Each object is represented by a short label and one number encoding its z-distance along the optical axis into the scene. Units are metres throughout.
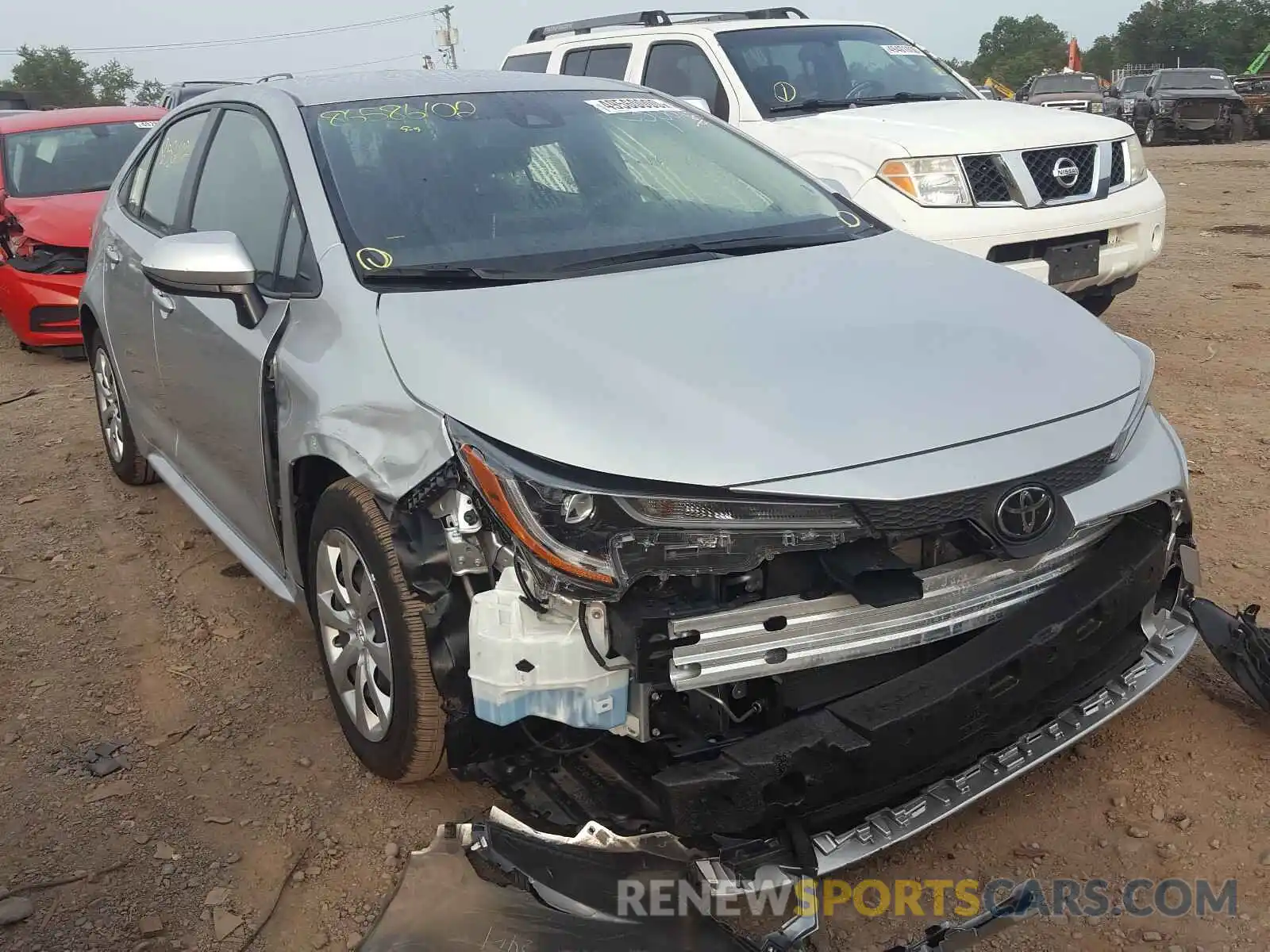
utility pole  54.07
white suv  5.91
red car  7.71
